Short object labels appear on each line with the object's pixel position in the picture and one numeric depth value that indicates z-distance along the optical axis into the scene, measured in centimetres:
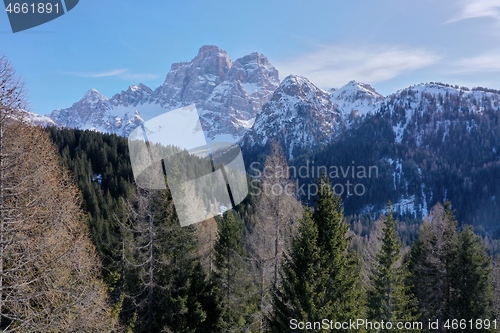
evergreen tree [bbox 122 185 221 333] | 1777
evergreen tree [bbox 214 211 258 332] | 1889
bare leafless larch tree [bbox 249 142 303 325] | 1552
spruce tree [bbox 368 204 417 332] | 1739
